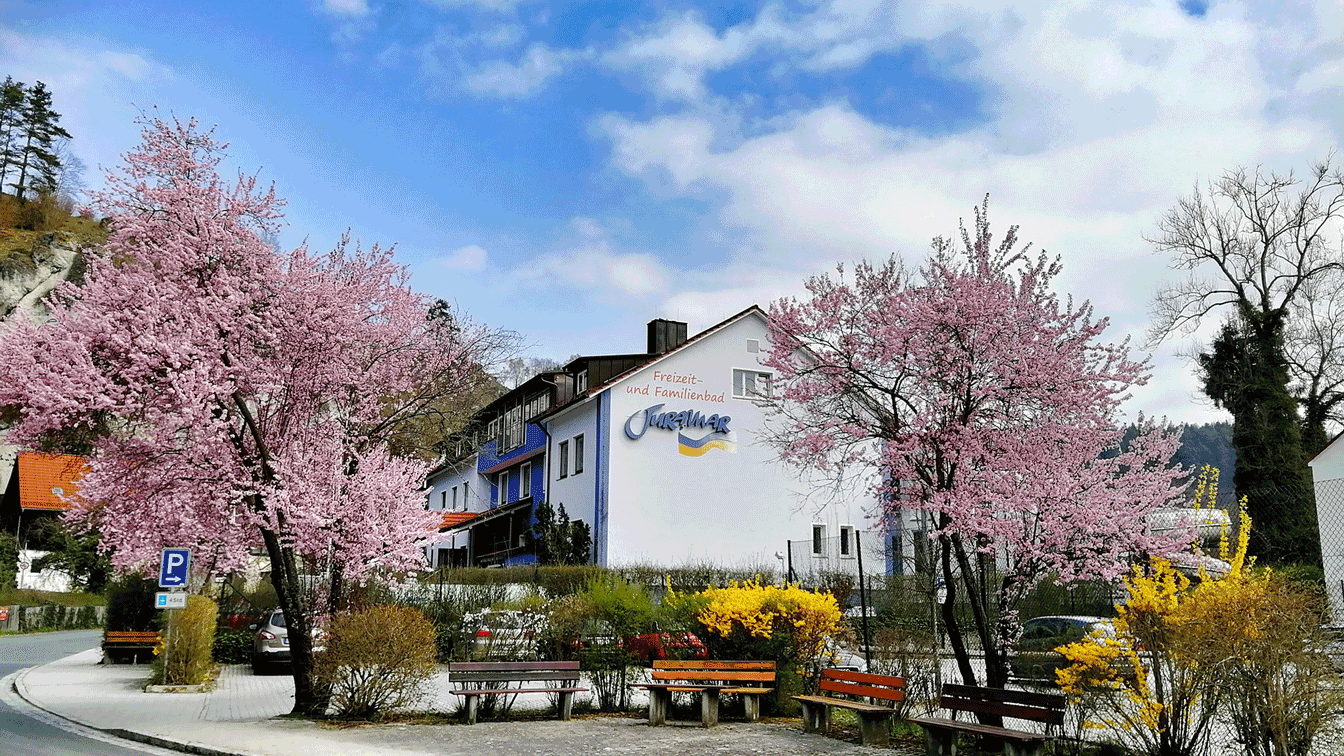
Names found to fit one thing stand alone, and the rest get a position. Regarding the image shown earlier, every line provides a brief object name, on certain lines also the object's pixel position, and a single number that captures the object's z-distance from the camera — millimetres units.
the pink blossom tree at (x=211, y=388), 12203
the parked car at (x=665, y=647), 14688
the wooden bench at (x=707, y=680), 13227
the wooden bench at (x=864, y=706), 11328
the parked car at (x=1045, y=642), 12500
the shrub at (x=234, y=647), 24738
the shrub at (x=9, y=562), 44656
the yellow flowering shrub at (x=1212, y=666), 7684
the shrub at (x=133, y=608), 25297
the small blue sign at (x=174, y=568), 14766
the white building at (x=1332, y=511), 17891
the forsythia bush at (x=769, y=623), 13898
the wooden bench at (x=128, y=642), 24203
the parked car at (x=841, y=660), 14328
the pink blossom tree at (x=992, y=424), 11023
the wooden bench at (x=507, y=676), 13281
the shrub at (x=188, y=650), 19062
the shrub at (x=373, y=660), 12805
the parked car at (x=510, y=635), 16281
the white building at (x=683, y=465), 34156
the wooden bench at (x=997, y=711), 9047
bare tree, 29641
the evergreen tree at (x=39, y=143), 73125
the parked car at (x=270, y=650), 22172
